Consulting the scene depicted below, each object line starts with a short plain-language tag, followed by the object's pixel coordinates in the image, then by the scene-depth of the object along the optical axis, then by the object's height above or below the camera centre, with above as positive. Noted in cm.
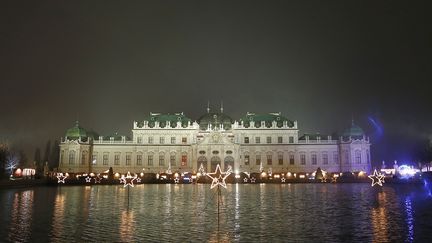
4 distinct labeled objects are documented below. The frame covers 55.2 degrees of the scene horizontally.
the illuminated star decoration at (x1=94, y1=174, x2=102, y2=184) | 7618 -43
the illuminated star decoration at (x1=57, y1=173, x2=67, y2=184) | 6650 -29
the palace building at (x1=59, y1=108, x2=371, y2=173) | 11162 +751
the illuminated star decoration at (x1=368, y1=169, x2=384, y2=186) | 5289 -28
